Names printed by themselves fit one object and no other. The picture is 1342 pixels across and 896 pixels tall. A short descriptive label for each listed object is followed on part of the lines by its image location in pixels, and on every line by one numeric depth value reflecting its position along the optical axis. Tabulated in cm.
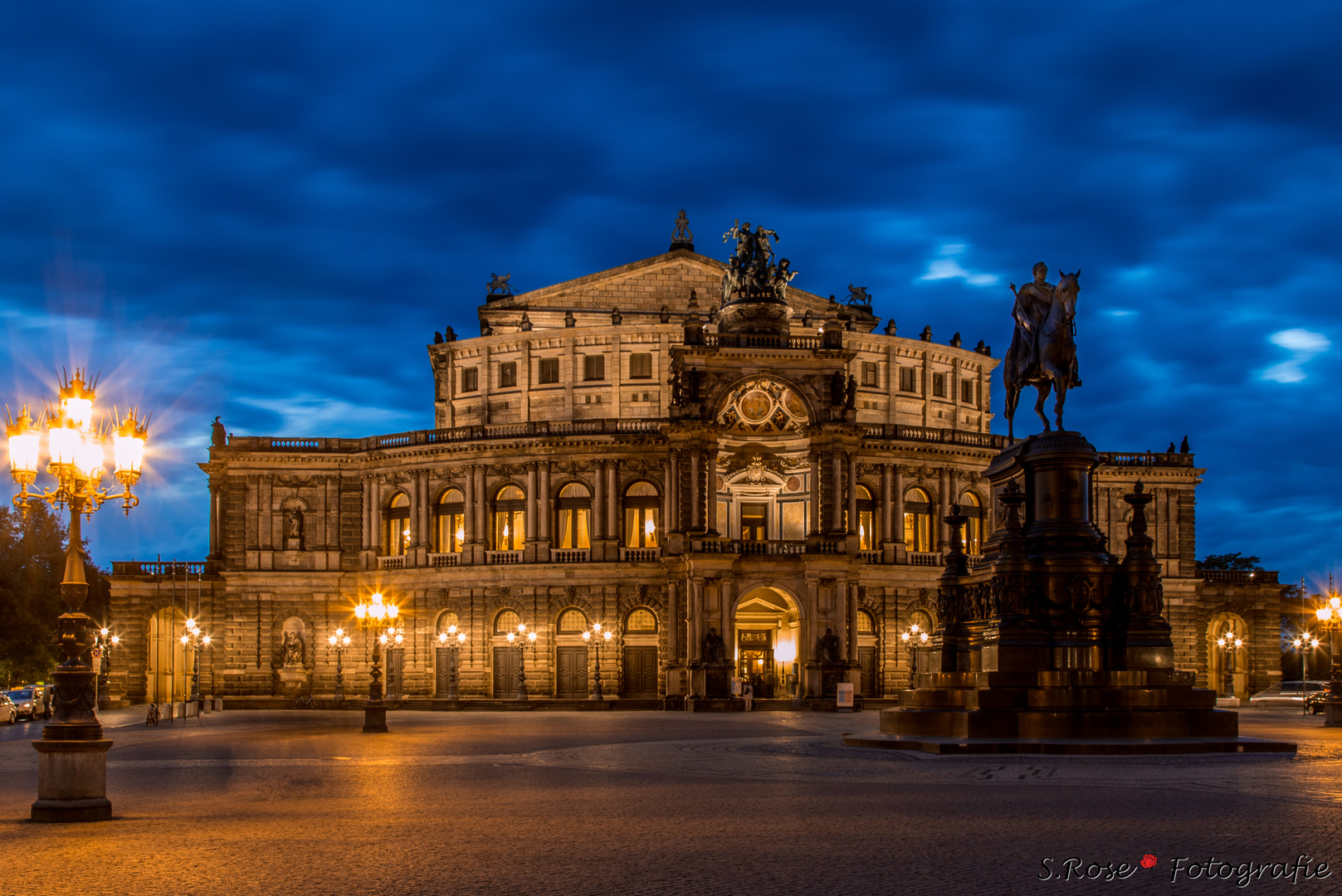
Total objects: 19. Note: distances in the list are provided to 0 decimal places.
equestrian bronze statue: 2744
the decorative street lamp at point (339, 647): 7819
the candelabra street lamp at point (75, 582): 1798
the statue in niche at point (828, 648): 6938
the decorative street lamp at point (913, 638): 7650
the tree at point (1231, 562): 14088
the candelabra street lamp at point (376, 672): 4353
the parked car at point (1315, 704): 5947
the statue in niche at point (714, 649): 6856
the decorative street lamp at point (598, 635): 7588
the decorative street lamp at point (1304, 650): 6638
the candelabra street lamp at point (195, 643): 7162
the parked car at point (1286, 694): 6946
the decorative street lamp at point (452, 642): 7862
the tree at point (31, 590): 8888
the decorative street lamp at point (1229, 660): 8775
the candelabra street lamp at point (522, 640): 7706
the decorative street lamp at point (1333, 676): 4316
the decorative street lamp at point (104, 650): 7944
